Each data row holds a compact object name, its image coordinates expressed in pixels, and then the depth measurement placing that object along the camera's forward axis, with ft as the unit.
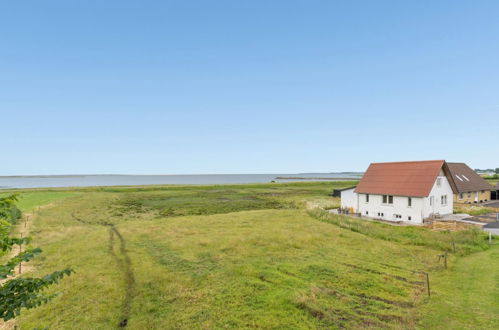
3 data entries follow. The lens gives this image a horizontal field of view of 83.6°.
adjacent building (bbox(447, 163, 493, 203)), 159.53
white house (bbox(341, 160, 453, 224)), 116.47
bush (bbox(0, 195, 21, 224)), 20.95
